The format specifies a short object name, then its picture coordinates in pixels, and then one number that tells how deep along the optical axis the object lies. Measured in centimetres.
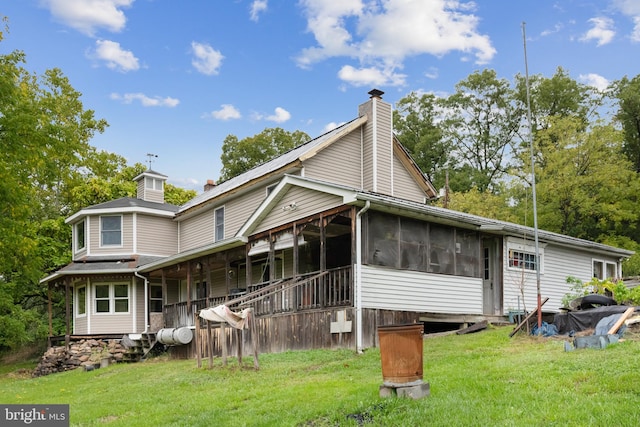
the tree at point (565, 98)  4128
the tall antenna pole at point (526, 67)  1305
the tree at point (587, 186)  3148
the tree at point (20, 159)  1734
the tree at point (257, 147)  4634
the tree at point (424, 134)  4530
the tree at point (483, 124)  4534
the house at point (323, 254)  1558
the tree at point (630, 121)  3747
